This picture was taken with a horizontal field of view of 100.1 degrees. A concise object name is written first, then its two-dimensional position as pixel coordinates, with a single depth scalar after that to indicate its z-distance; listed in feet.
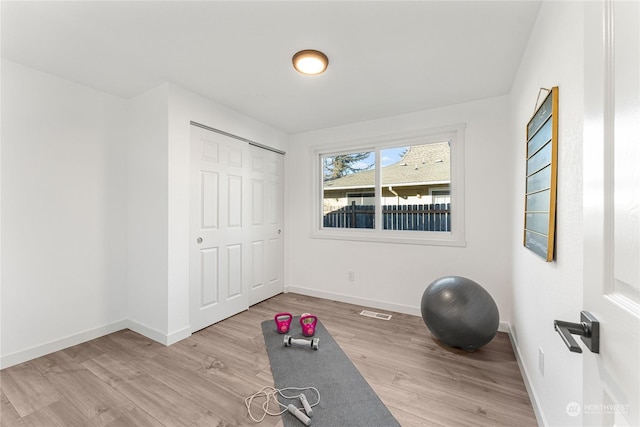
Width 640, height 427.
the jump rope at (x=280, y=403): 5.19
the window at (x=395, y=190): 10.04
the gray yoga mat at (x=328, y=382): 5.17
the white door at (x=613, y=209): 1.65
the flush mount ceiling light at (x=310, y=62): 6.54
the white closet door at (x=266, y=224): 11.47
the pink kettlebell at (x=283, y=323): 8.77
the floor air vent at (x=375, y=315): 10.13
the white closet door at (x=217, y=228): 8.93
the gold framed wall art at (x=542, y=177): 4.16
